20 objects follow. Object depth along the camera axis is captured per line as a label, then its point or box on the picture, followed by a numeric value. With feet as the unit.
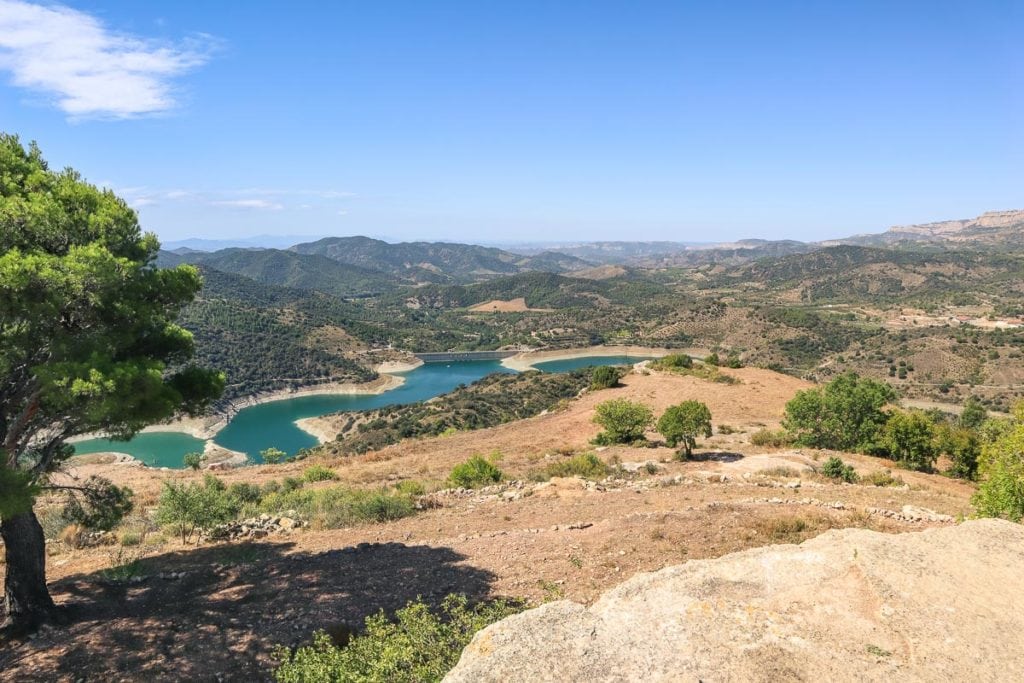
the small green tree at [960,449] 88.66
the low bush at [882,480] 70.23
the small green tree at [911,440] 93.86
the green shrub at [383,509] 53.11
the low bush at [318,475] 86.28
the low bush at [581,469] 74.38
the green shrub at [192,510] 48.29
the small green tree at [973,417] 176.30
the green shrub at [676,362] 212.84
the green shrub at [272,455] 175.59
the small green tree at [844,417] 104.68
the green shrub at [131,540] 47.85
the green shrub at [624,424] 110.01
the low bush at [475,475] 70.74
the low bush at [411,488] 65.10
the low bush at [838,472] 72.95
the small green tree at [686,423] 89.81
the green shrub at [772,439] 108.43
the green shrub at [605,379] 194.35
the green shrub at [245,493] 65.22
